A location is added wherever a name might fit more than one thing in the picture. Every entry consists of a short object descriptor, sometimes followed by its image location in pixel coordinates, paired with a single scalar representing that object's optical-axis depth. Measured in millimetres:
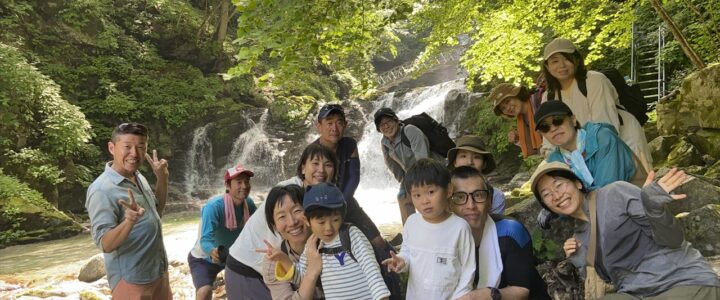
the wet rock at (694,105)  6875
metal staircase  10078
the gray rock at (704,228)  3578
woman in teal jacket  2787
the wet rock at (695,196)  4227
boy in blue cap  2395
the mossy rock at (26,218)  10891
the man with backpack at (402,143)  4211
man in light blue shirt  2748
